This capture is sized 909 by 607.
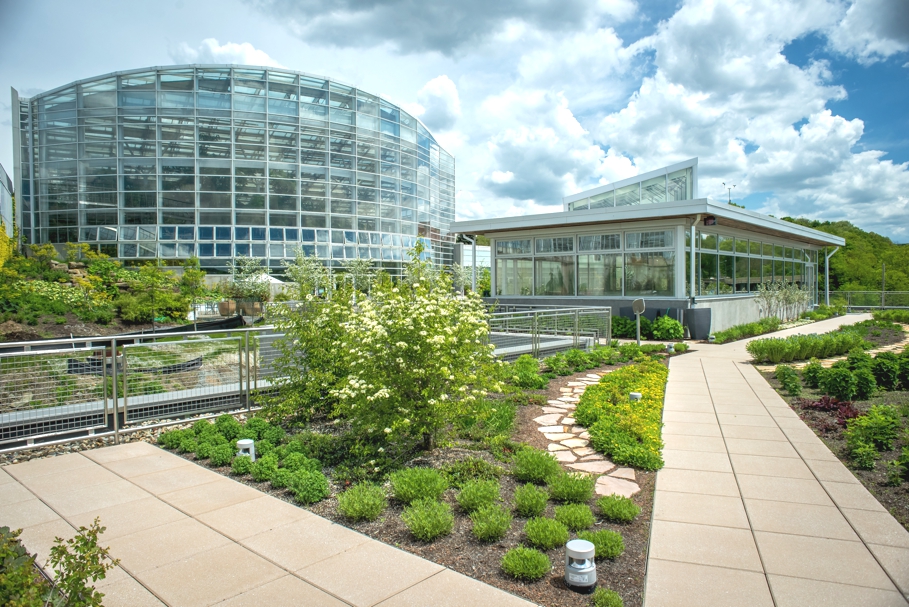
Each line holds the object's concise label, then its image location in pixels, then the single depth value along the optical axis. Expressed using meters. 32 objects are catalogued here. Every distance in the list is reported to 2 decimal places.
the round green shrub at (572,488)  4.37
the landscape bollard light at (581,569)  3.10
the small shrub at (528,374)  9.04
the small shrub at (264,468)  4.98
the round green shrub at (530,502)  4.13
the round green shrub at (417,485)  4.39
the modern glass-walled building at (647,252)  17.02
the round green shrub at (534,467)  4.85
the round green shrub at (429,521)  3.74
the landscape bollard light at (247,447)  5.46
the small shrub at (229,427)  6.25
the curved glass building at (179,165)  35.28
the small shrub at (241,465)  5.18
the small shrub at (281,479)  4.76
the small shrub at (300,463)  5.10
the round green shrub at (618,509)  4.02
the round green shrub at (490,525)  3.72
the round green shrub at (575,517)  3.88
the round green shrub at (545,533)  3.61
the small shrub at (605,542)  3.49
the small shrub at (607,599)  2.96
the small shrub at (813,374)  8.80
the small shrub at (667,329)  16.58
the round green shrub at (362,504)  4.08
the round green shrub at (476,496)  4.18
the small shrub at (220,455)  5.44
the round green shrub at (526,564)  3.23
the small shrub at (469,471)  4.85
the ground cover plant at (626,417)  5.52
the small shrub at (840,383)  7.62
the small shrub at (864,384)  7.67
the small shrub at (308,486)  4.45
